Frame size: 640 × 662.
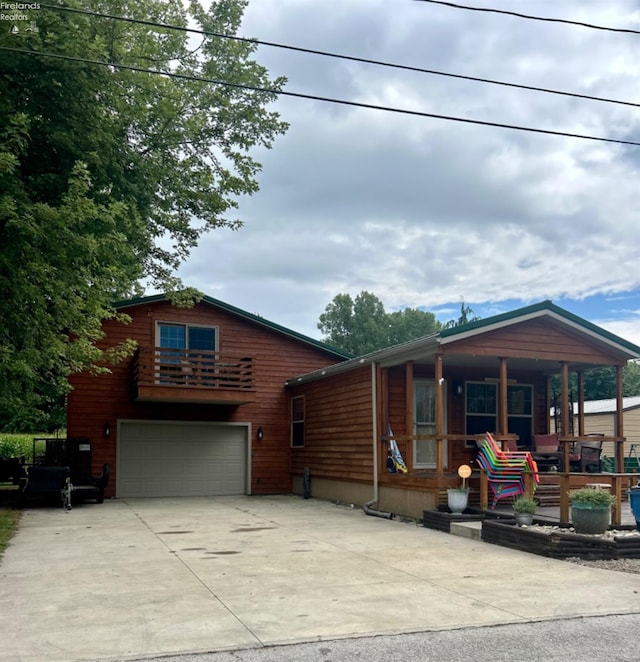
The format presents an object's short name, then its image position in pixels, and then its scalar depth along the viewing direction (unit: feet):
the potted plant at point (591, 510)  26.35
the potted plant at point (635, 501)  27.76
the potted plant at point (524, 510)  29.60
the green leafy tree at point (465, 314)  127.13
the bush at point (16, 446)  81.97
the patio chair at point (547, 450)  40.29
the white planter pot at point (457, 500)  33.99
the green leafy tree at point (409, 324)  162.91
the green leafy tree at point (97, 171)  30.12
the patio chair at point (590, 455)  42.57
